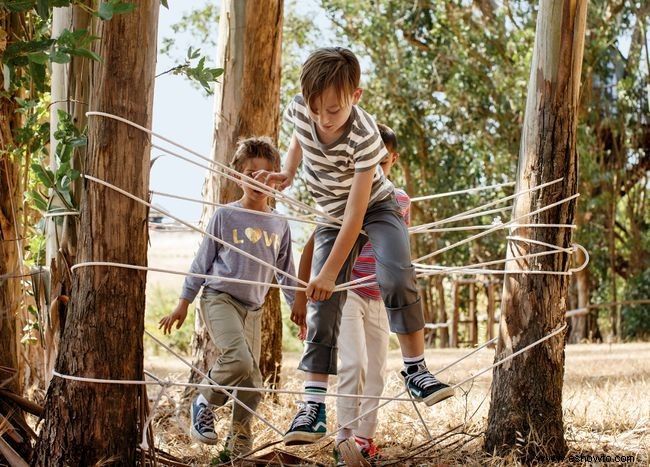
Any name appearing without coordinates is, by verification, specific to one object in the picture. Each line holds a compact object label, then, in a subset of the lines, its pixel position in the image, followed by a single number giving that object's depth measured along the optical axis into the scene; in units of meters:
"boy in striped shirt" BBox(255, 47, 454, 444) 2.30
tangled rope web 2.08
